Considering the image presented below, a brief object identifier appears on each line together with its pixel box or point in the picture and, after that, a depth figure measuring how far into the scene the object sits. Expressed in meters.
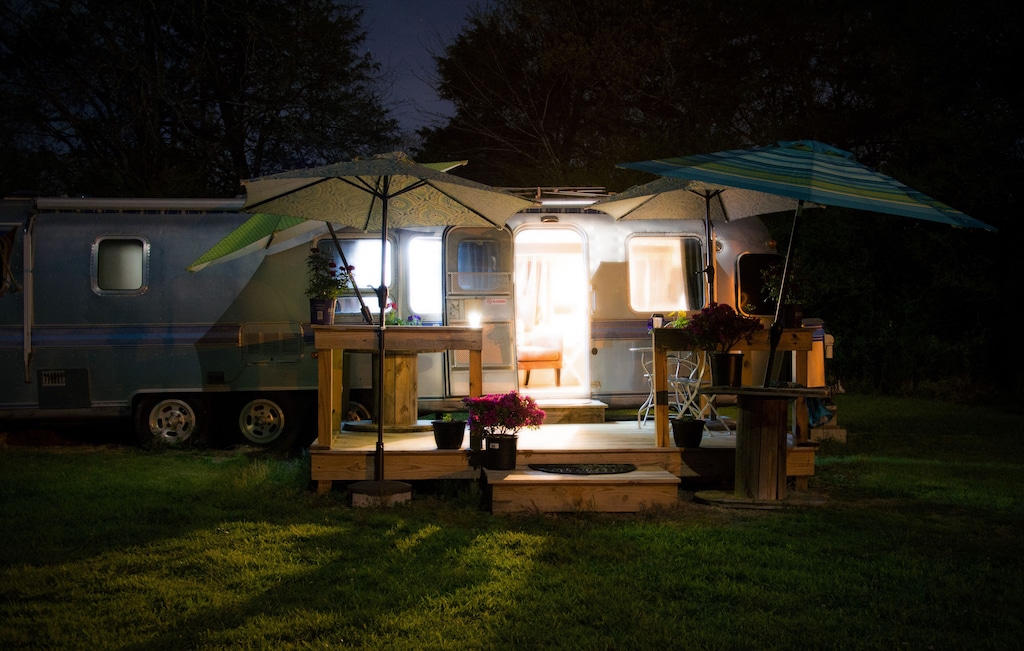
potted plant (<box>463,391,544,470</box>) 6.41
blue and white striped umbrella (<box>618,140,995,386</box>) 5.60
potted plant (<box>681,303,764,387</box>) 6.57
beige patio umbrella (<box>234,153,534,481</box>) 6.25
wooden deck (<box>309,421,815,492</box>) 6.71
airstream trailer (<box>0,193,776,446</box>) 9.00
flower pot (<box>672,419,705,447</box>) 6.99
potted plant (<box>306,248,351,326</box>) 7.50
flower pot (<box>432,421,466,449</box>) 6.76
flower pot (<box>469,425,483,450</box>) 6.52
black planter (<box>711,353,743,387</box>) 6.61
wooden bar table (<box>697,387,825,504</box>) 6.23
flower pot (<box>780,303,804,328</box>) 6.83
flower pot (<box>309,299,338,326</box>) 7.48
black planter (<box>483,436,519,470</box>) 6.47
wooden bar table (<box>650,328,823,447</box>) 6.75
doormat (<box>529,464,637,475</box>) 6.41
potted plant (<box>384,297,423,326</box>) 8.25
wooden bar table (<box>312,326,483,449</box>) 6.73
